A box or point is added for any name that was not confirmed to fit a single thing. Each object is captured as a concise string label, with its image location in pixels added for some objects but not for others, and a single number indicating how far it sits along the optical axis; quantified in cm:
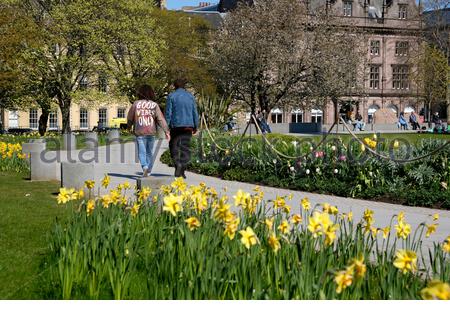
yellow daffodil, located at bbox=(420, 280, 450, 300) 293
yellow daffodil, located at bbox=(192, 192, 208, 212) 569
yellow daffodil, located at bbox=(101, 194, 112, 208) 634
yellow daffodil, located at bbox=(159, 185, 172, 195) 678
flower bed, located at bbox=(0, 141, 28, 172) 1599
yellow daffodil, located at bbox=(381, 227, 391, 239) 499
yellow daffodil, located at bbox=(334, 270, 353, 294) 345
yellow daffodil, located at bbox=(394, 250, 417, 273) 369
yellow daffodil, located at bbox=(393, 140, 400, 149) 1228
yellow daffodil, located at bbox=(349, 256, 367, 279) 352
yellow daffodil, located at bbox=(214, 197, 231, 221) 470
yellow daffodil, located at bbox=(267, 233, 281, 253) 425
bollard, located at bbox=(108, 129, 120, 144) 3120
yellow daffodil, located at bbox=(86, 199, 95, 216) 611
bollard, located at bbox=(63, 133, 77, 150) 2472
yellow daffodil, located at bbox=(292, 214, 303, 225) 502
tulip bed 1125
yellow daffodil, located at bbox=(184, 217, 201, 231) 482
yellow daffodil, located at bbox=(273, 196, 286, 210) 587
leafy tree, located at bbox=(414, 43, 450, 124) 5353
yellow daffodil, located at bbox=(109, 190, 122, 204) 648
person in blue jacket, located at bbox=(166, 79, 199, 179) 1336
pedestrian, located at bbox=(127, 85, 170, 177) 1330
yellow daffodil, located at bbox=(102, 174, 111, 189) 749
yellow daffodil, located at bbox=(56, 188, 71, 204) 605
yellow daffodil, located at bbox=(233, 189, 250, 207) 511
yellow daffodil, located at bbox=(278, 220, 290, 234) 470
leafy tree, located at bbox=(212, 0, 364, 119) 4584
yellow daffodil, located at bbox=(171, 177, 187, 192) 648
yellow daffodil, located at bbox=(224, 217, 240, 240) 455
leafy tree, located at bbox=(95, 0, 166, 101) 4191
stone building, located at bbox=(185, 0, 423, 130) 7738
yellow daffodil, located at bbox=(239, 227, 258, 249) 410
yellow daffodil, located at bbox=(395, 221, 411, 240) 473
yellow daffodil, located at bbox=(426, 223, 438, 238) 491
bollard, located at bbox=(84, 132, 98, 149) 2754
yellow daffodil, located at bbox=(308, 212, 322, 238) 419
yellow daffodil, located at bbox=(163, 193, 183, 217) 480
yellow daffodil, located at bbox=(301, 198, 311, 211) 565
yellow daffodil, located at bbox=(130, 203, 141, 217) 618
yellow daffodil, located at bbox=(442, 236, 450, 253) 431
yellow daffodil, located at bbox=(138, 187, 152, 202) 681
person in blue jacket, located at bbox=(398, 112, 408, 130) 5369
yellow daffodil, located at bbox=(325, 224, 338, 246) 421
